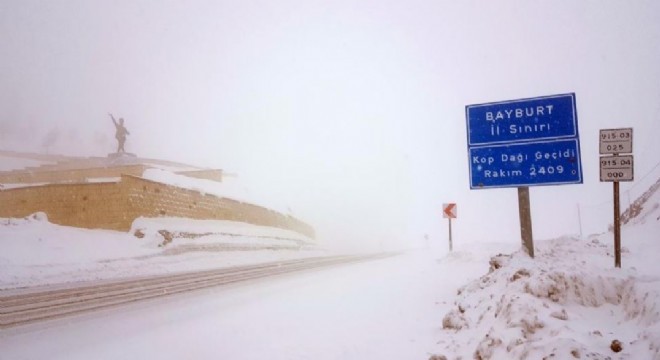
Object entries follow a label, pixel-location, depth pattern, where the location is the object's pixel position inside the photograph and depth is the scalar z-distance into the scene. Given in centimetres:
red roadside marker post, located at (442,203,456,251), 2133
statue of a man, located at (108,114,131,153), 3478
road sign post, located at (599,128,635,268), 752
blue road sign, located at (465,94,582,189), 788
